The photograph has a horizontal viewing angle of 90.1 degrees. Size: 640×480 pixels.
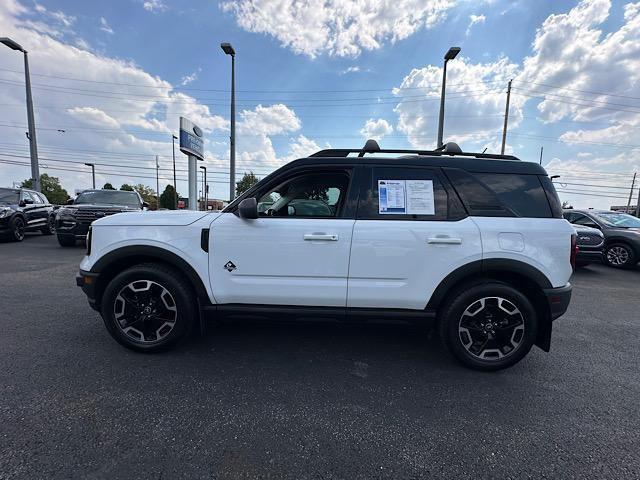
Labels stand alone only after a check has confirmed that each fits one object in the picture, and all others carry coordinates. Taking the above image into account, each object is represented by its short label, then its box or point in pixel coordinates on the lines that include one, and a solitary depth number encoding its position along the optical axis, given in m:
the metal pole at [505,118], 23.61
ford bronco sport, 2.80
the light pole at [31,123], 14.16
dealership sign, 14.24
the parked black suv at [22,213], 9.92
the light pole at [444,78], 10.40
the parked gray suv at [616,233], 8.48
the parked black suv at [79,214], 8.89
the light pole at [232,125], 11.84
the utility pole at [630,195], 51.58
